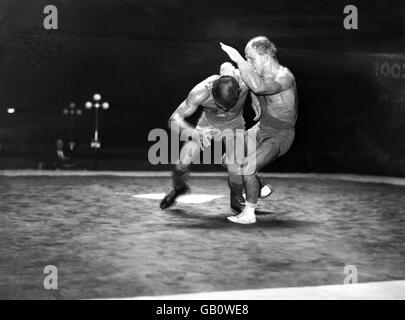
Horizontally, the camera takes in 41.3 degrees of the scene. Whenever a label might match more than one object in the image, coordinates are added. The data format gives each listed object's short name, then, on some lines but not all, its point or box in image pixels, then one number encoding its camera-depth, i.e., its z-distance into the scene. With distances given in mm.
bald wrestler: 4762
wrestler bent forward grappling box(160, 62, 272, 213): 5191
